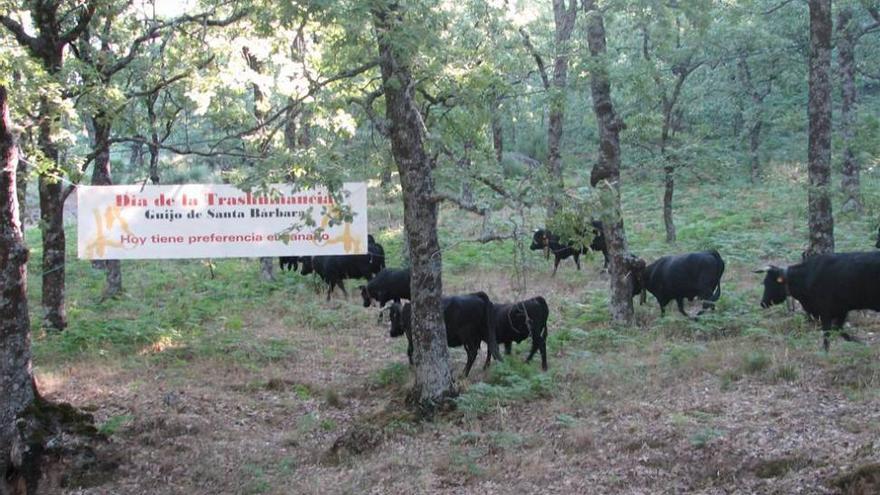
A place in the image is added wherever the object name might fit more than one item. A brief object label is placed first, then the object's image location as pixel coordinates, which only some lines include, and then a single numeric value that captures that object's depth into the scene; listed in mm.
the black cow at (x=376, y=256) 22647
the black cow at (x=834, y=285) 12875
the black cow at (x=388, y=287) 19750
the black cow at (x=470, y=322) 13812
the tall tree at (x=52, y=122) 13516
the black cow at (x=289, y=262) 25281
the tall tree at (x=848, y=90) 24719
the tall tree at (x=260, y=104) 15366
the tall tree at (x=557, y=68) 19903
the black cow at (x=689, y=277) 16781
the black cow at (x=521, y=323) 13780
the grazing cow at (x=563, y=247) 22625
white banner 18297
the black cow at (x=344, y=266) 21516
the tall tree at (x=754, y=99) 31805
